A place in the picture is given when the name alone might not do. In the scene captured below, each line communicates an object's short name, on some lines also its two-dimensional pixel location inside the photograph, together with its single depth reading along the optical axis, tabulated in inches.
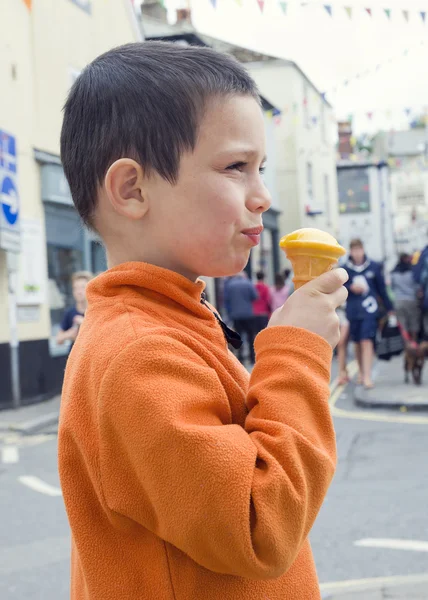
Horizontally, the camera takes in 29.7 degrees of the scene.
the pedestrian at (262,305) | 613.3
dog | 417.1
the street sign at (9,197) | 440.5
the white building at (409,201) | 1407.5
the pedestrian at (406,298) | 439.5
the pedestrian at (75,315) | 370.0
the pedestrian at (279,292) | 637.9
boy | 42.7
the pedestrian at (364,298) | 410.9
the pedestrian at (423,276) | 408.5
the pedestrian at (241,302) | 581.9
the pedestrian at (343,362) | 445.8
